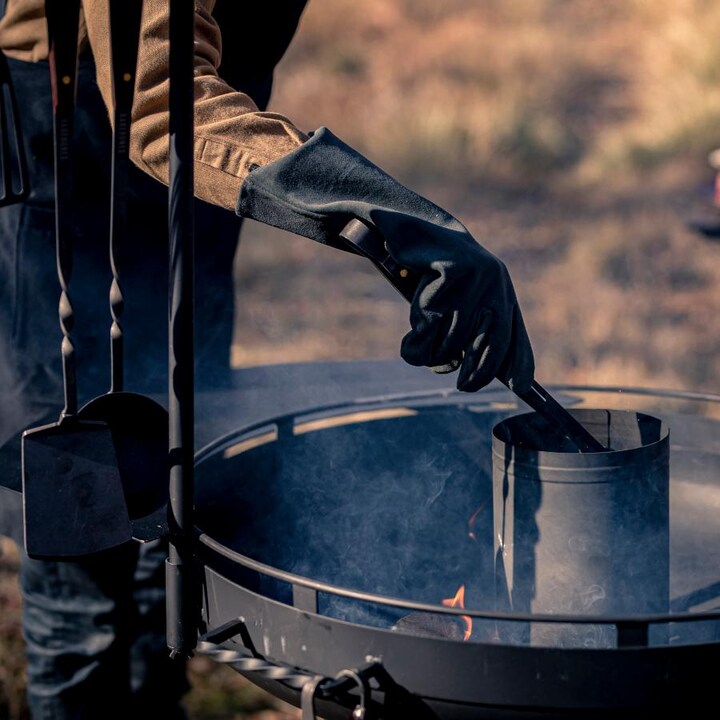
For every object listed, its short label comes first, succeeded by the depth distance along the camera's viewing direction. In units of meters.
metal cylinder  3.37
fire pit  3.24
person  3.31
